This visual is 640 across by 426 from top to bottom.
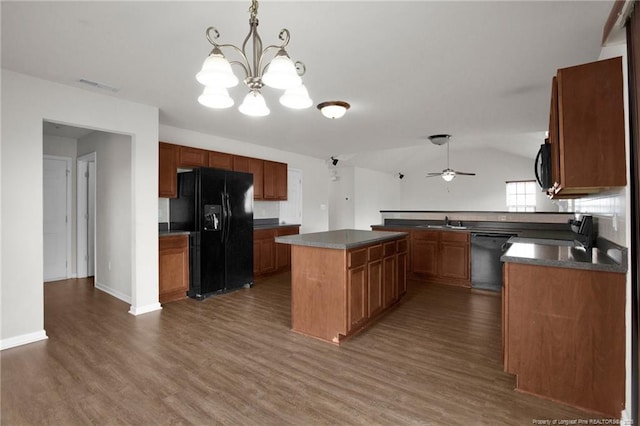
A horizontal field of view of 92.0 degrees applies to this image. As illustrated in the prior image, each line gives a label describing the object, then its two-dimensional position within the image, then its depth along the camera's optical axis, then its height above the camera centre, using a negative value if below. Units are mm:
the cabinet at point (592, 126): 1728 +489
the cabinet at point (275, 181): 5797 +643
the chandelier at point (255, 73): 1470 +689
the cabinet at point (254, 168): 5241 +804
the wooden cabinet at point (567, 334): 1828 -773
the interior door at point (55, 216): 5035 -7
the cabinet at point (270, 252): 5409 -711
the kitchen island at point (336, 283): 2826 -679
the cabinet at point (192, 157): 4449 +857
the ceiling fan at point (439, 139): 5141 +1248
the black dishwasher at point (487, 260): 4598 -721
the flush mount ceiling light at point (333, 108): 3459 +1184
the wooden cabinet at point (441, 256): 4891 -721
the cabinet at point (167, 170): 4188 +621
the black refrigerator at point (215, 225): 4219 -157
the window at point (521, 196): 9641 +505
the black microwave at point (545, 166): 2215 +334
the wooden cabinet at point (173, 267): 3994 -704
